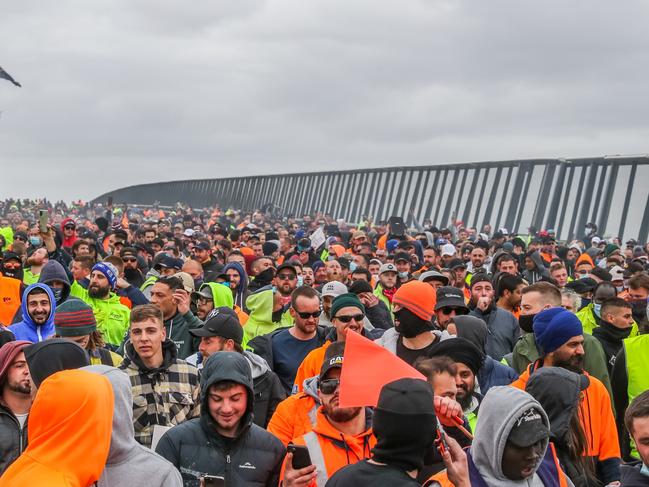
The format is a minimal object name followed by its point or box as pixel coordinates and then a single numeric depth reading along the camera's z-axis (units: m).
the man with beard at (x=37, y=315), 7.68
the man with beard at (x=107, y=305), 8.94
